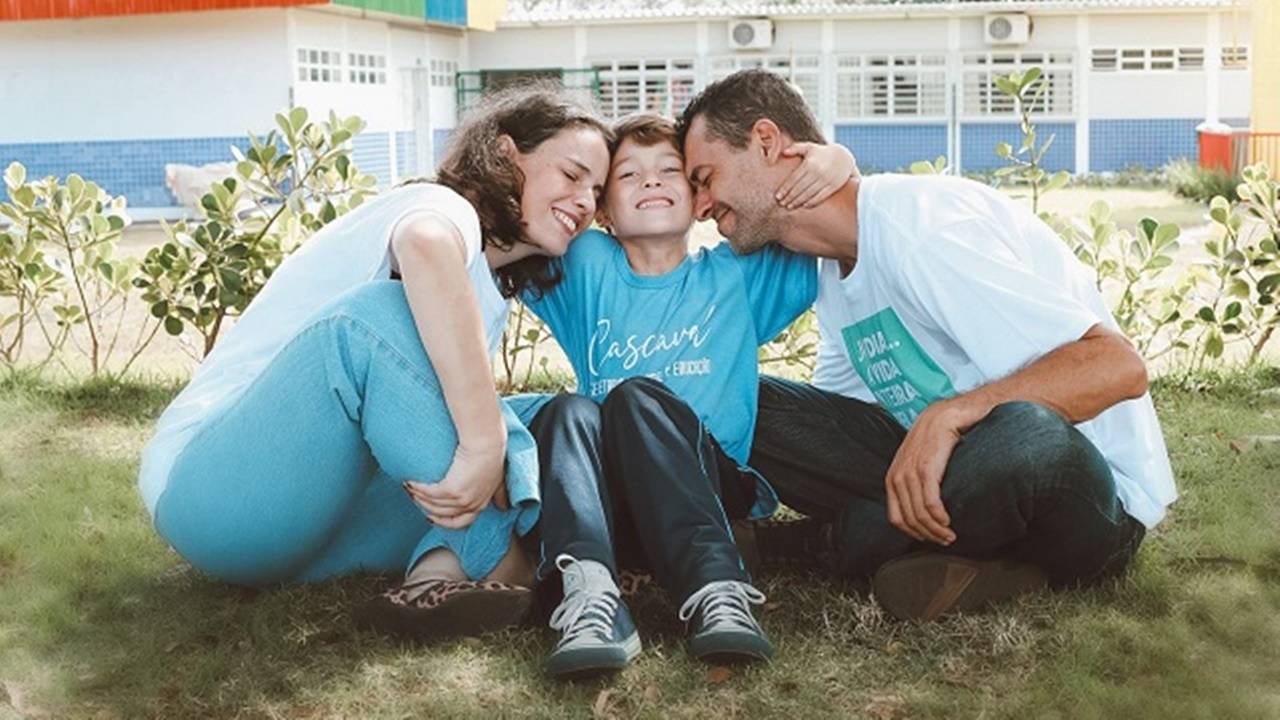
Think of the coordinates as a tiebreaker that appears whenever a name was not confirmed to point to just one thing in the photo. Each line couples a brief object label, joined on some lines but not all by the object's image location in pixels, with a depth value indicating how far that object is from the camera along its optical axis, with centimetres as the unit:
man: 249
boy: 244
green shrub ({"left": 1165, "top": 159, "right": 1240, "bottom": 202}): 1576
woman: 244
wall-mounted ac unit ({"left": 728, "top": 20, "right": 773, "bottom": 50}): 2361
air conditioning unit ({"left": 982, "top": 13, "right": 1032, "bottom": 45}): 2325
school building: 2239
